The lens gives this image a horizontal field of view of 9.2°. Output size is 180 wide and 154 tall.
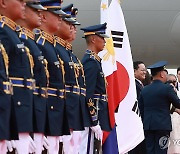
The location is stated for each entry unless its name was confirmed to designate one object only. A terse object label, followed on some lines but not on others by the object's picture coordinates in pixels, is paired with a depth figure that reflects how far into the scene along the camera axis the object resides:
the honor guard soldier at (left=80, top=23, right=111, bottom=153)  9.27
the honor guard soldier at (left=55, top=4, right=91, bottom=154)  8.17
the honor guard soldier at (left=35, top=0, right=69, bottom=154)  7.54
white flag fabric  11.14
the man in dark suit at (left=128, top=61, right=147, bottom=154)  13.37
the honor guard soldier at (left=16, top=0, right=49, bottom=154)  6.95
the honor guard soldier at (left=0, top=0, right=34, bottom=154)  6.32
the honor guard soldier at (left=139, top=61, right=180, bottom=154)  12.34
